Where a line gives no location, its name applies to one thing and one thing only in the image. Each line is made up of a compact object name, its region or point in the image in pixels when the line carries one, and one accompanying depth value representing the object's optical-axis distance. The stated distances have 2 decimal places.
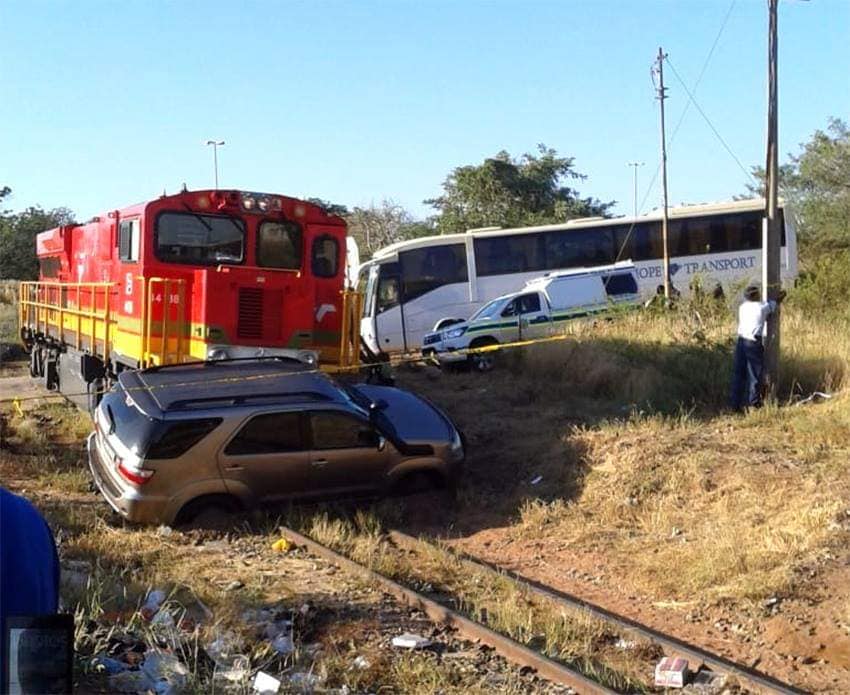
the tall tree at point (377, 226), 58.17
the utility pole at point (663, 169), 26.30
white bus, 25.81
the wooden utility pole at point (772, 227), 12.24
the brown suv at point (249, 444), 9.43
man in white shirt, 11.99
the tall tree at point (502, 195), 51.59
